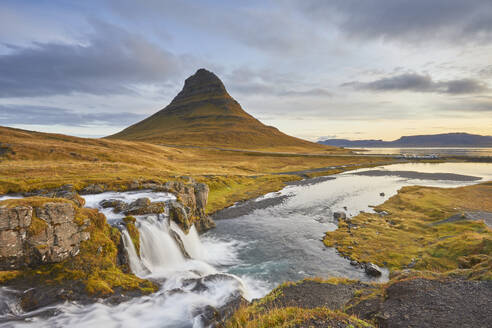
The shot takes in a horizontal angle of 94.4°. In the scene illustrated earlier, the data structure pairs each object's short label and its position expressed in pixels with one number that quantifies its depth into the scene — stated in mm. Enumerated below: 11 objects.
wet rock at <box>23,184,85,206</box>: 20422
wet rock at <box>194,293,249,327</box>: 12289
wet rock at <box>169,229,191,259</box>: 21780
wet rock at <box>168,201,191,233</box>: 24031
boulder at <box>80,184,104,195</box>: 26953
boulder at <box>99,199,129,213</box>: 21394
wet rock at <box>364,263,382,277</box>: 19114
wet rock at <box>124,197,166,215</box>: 21389
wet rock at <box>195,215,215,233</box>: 30844
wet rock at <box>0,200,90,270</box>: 12266
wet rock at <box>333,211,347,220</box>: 34656
